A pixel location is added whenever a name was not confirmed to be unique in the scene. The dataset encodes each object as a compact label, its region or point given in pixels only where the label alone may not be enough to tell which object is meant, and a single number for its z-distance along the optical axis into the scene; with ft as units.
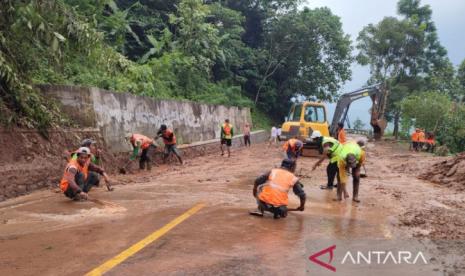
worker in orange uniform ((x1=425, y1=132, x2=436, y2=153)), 92.73
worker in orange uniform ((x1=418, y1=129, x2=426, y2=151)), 90.53
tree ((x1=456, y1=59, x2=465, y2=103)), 137.36
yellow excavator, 68.80
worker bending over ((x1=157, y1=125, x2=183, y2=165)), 55.52
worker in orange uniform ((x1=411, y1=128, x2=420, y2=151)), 90.38
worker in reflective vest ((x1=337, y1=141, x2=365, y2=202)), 33.09
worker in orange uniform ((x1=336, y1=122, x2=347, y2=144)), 64.90
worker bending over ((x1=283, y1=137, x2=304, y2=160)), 40.78
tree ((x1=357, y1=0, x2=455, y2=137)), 138.92
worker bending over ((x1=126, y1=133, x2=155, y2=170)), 49.57
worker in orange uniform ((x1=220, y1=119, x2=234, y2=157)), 67.21
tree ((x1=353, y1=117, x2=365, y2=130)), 186.80
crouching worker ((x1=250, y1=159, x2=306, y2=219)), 26.20
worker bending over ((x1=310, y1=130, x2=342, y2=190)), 37.29
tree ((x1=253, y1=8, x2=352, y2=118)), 123.65
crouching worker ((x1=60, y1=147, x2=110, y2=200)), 29.78
